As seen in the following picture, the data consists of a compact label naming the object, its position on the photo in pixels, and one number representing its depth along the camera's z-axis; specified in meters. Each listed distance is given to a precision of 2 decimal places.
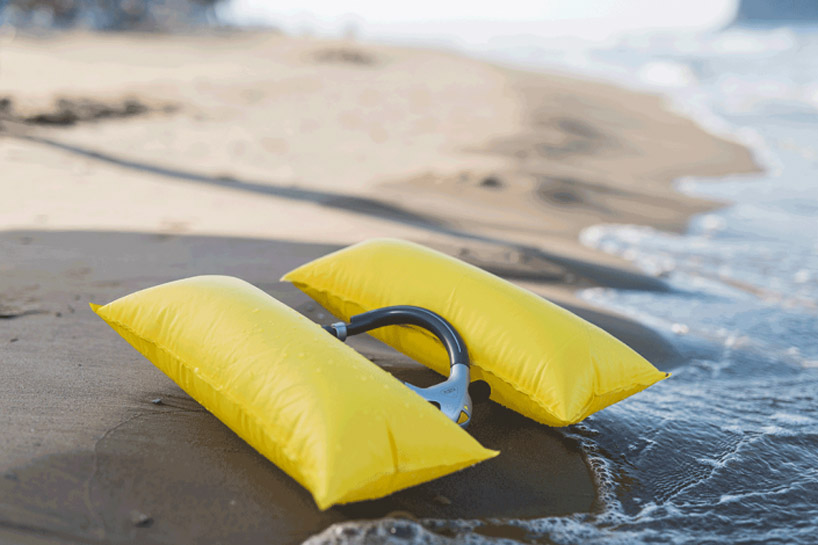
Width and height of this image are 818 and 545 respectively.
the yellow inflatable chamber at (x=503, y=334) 1.35
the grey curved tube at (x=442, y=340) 1.32
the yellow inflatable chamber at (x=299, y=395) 1.18
